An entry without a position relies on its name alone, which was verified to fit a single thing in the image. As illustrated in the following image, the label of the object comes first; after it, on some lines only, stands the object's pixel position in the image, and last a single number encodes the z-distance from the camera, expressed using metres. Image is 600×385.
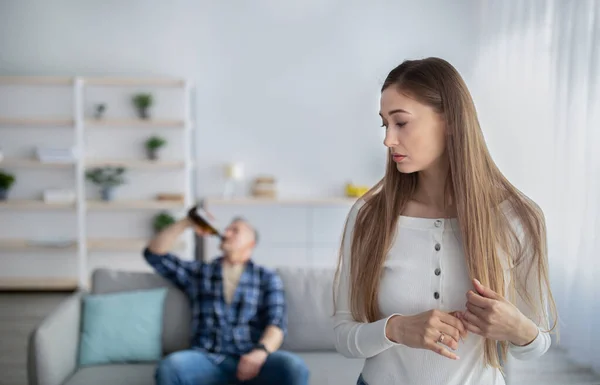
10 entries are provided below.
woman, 1.13
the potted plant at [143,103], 5.57
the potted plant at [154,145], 5.57
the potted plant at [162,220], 5.64
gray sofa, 2.40
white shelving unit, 5.56
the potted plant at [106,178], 5.57
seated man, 2.39
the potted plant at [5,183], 5.57
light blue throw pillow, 2.60
